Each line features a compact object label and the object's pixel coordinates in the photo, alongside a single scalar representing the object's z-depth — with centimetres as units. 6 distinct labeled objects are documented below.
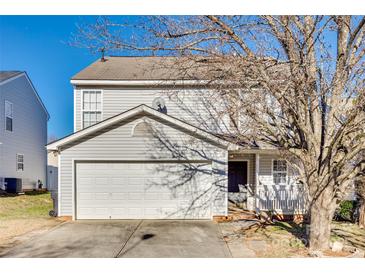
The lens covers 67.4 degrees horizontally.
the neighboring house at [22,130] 1485
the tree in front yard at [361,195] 817
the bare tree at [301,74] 596
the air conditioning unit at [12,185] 1458
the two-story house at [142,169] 911
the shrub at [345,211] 941
